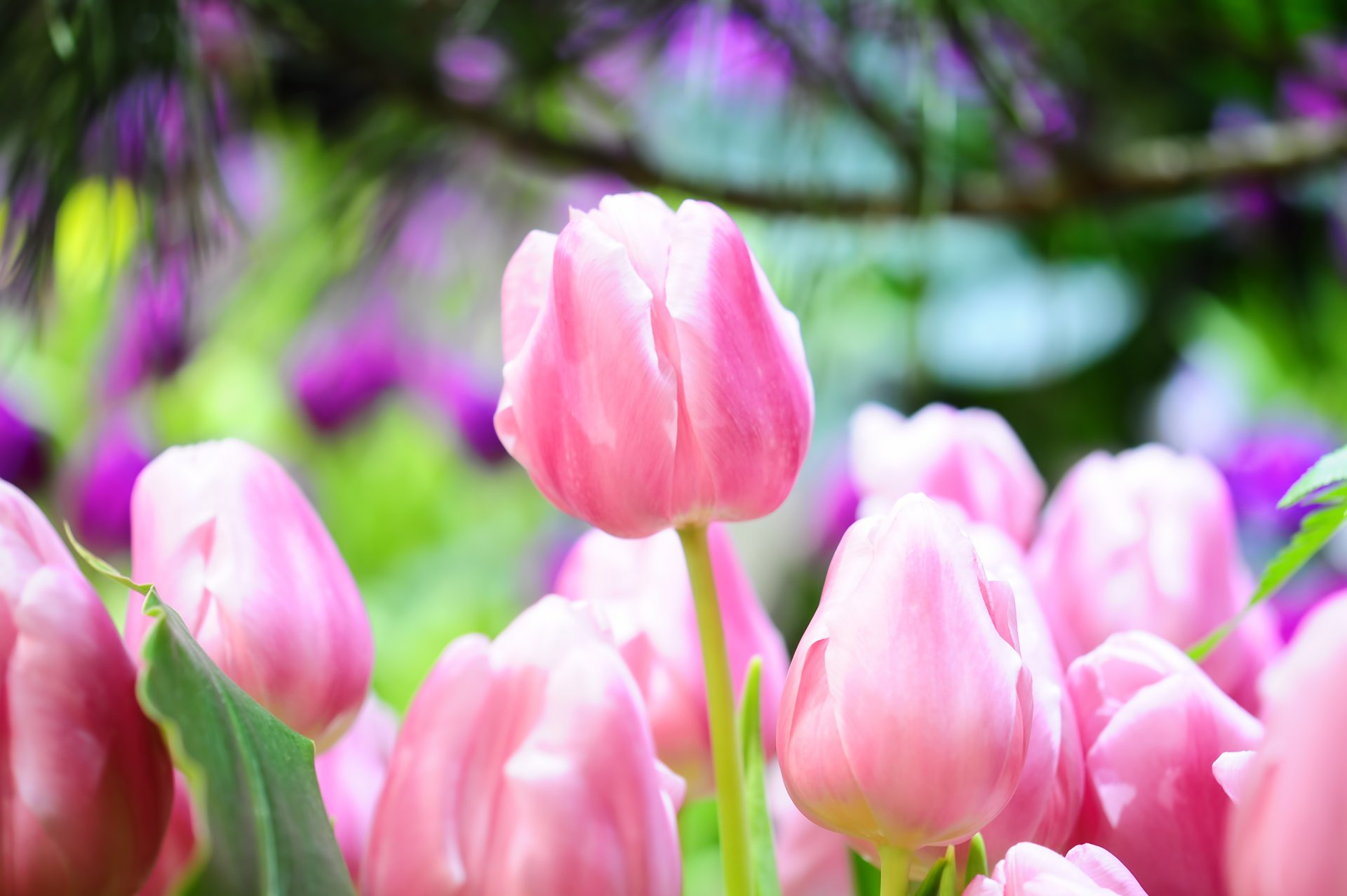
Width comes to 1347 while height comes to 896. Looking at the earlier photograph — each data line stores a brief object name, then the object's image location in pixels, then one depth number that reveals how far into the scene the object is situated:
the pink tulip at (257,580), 0.72
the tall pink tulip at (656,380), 0.71
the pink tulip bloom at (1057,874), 0.68
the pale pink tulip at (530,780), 0.69
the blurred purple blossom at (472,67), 1.27
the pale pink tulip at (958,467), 0.79
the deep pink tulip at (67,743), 0.68
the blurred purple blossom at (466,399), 2.62
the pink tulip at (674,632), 0.77
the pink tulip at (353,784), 0.77
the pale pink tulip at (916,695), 0.69
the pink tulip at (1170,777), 0.71
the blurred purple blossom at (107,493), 2.13
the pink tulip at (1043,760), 0.70
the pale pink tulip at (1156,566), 0.77
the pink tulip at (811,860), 0.81
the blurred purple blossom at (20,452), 2.33
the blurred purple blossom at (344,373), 2.65
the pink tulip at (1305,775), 0.66
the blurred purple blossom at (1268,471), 2.10
